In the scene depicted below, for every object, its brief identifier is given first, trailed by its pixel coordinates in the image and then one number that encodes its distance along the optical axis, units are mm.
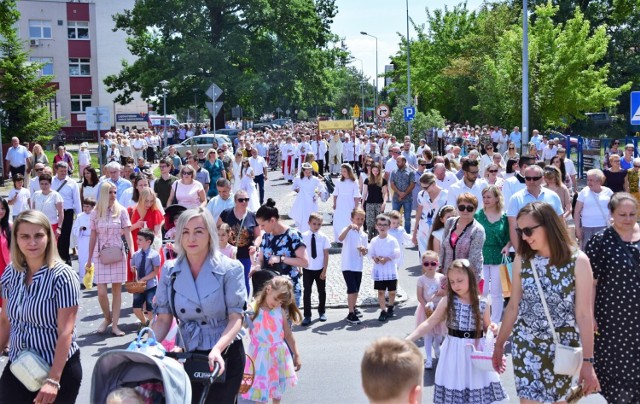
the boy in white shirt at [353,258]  11539
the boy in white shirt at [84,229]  12836
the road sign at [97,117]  27484
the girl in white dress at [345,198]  15961
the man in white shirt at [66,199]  14953
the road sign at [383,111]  42750
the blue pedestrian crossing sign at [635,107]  15602
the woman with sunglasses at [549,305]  5691
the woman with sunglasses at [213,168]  19734
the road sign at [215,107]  30219
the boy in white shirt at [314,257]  11375
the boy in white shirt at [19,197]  14930
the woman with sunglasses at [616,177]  15711
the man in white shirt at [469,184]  12938
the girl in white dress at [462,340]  6816
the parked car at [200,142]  42159
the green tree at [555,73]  36312
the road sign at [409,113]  38938
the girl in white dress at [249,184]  17239
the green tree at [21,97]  42250
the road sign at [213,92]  29750
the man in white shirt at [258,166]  24062
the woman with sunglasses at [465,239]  9297
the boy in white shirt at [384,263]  11500
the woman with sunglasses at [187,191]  14391
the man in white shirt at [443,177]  15578
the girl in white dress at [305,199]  15883
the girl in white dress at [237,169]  21589
